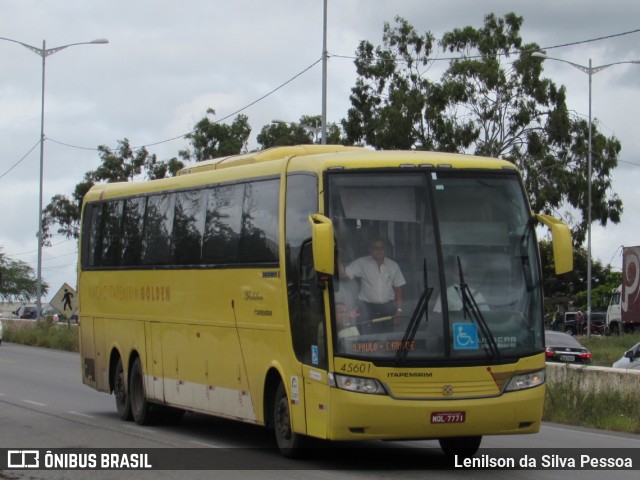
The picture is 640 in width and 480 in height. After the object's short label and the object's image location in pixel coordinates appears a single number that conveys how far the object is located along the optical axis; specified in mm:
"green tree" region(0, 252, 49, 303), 132125
